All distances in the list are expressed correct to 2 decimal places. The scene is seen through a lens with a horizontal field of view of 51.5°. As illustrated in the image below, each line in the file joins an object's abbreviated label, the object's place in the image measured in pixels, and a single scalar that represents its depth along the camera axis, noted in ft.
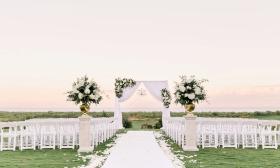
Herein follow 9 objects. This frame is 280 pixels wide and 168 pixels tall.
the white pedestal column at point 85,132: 28.52
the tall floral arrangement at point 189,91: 29.06
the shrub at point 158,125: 60.57
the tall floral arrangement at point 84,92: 28.55
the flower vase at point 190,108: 29.47
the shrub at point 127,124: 61.20
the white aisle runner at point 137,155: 20.20
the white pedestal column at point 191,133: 28.78
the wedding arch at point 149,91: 53.13
